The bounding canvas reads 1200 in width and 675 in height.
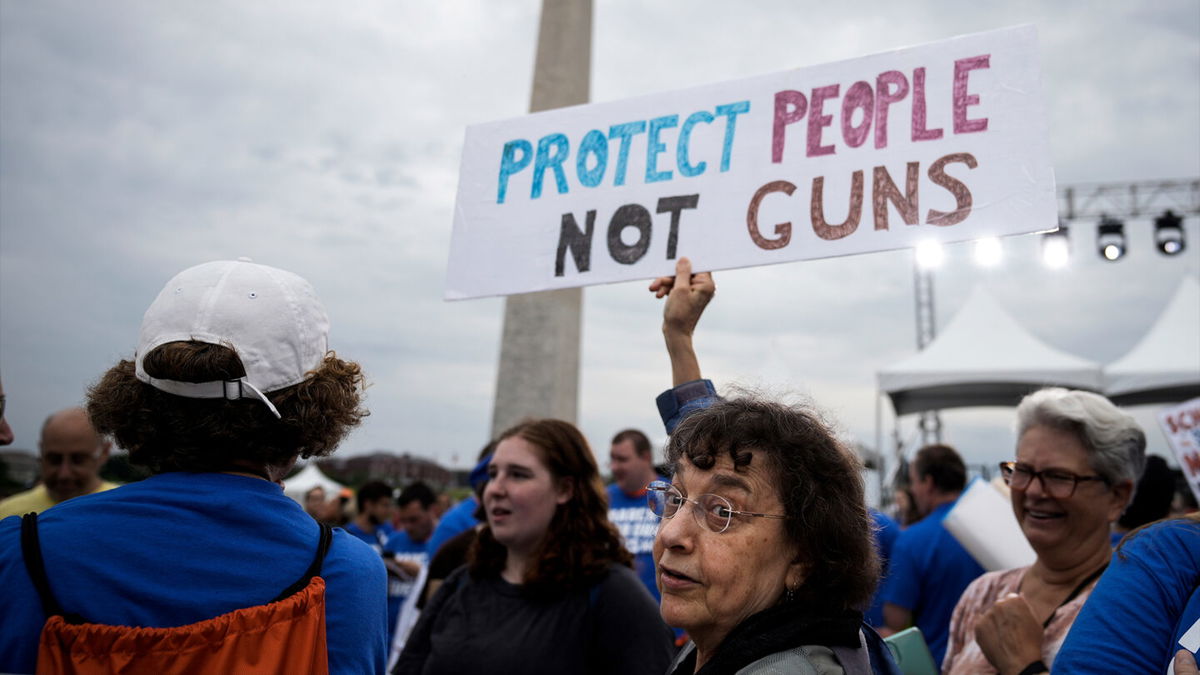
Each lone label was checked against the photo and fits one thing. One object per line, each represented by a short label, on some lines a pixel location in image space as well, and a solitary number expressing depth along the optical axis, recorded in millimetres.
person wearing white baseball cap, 1109
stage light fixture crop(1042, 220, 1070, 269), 9928
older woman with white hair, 1960
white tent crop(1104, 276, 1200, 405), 8523
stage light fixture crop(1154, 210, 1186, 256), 11195
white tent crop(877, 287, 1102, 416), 8969
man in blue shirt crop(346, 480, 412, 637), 5911
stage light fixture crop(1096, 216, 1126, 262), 11344
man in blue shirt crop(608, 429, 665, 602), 4695
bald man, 3365
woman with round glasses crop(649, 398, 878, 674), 1312
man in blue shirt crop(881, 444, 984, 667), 3535
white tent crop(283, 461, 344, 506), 18016
